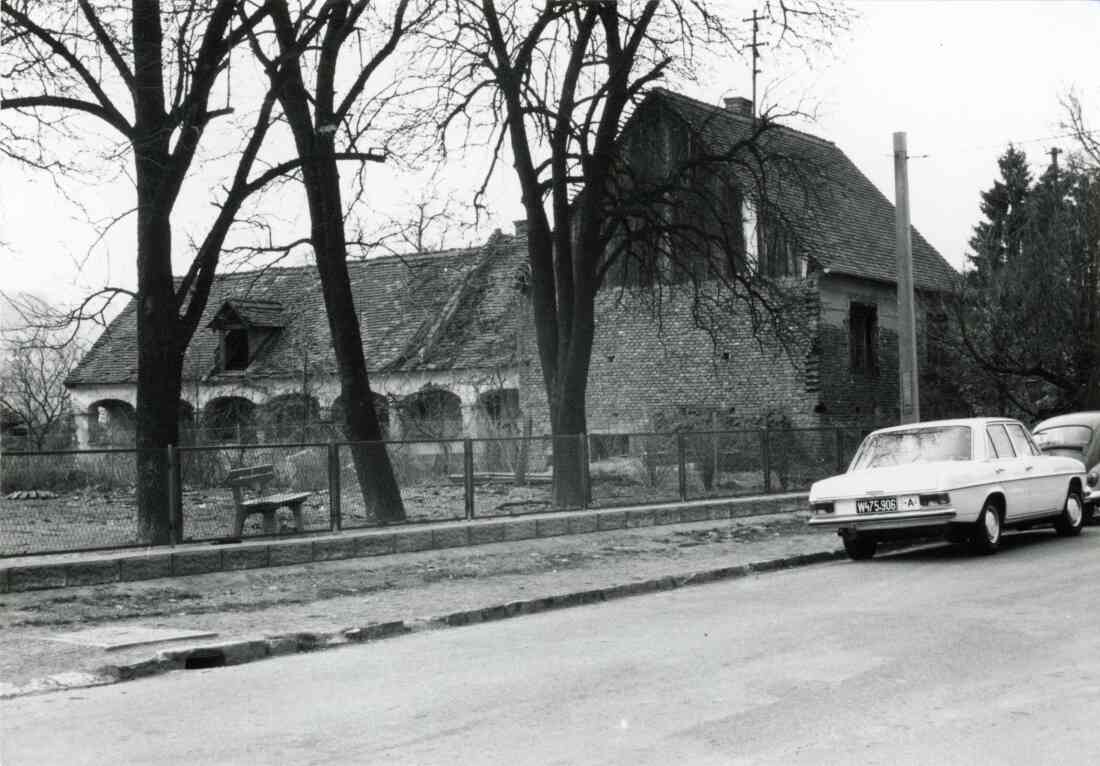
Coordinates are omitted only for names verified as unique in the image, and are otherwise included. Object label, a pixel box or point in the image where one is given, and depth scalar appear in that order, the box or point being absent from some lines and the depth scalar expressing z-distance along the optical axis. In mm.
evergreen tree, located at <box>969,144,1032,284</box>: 66588
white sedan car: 15086
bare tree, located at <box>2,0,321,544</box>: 15867
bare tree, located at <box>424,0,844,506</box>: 21297
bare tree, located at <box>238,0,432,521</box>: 18391
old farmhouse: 33438
